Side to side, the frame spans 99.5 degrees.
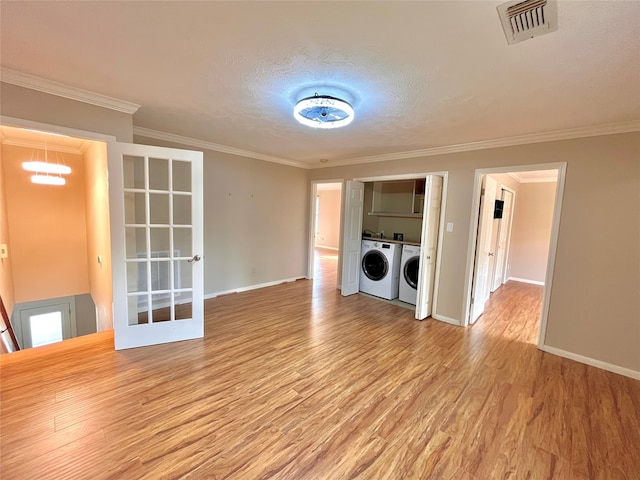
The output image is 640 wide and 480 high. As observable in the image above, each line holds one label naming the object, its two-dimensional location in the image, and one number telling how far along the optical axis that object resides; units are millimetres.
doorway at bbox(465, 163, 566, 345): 3205
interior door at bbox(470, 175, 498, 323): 3596
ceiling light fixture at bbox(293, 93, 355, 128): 2113
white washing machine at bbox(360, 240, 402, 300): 4602
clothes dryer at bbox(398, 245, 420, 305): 4375
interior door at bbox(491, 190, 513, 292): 5266
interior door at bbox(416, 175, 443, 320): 3703
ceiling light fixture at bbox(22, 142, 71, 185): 3319
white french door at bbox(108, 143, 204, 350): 2592
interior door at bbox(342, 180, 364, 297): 4688
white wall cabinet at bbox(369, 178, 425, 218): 4953
